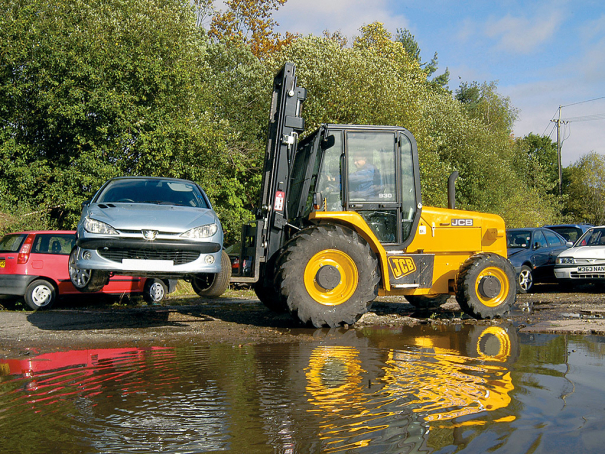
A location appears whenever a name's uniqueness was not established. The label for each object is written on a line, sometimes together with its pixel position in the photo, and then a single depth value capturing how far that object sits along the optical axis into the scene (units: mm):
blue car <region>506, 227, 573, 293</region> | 15406
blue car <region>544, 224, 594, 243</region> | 19797
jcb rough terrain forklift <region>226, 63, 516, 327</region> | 8453
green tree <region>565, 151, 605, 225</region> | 56781
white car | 14281
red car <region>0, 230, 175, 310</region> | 11523
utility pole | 59256
